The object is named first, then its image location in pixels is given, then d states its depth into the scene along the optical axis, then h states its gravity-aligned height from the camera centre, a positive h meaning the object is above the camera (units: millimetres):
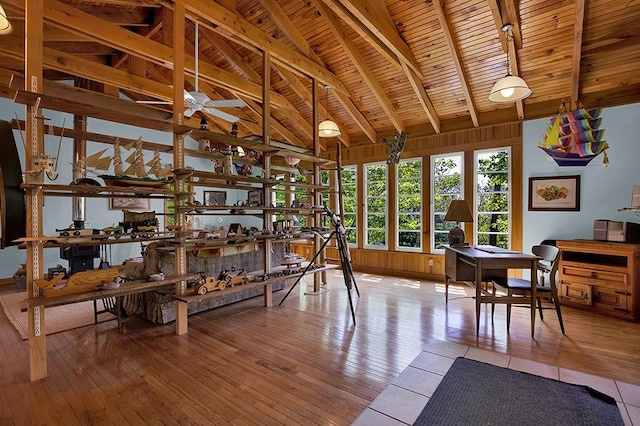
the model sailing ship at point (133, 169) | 2689 +431
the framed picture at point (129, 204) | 6953 +236
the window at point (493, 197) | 5336 +272
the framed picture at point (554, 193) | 4616 +293
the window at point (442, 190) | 5848 +449
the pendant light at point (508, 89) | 3207 +1349
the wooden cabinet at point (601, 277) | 3648 -831
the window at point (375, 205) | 6801 +174
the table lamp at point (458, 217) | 4254 -66
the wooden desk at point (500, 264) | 3184 -567
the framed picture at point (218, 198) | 4727 +245
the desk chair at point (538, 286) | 3250 -812
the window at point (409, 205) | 6281 +161
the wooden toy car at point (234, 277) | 3854 -814
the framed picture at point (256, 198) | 4266 +219
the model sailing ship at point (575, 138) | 4320 +1084
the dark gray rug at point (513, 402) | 1911 -1305
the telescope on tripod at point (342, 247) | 3895 -444
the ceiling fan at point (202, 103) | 3578 +1357
